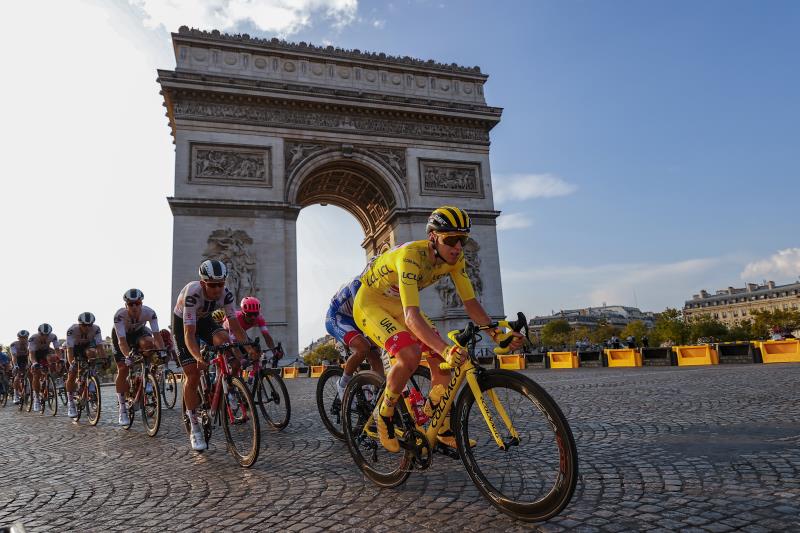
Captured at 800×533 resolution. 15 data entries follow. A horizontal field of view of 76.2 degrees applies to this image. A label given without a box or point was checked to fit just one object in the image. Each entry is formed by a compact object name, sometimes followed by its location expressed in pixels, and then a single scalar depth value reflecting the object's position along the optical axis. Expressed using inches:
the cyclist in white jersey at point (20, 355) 482.9
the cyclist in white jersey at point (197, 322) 187.5
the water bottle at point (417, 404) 124.6
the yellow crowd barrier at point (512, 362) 806.1
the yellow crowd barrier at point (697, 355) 628.7
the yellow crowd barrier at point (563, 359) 758.5
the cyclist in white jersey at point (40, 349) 410.6
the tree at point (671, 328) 2625.5
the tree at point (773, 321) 2677.2
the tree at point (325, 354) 4455.0
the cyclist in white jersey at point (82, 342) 308.8
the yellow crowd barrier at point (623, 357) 709.9
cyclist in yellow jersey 118.1
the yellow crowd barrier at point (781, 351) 569.0
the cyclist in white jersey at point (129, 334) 264.8
